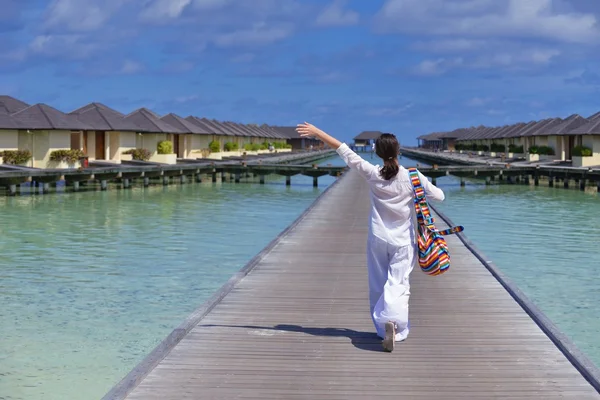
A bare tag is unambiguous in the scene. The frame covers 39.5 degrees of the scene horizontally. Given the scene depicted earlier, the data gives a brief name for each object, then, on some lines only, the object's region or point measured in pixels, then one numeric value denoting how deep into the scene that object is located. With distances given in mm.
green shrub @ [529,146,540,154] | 60675
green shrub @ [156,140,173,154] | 50125
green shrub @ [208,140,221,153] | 64062
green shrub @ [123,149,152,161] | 48031
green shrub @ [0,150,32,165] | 35484
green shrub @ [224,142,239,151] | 72875
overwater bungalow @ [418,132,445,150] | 172300
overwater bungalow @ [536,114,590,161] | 52938
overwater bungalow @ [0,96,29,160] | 34375
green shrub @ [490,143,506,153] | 83538
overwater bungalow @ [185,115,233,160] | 62875
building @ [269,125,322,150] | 130975
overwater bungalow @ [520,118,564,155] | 60372
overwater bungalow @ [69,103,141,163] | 43531
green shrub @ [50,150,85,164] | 38094
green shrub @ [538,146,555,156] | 58966
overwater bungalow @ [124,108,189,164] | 48562
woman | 6840
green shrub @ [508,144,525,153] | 73750
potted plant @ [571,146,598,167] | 46469
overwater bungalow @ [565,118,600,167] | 45662
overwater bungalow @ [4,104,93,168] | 36531
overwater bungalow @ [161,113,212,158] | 55153
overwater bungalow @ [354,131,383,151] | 173538
